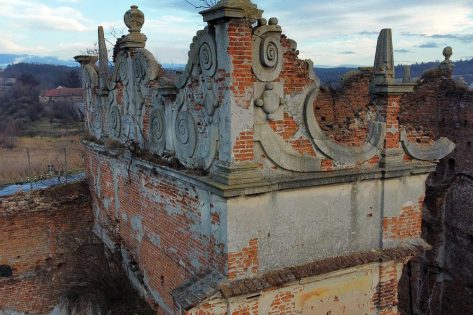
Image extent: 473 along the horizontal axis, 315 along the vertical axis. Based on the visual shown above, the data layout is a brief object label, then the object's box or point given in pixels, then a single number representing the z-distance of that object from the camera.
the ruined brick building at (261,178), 6.13
